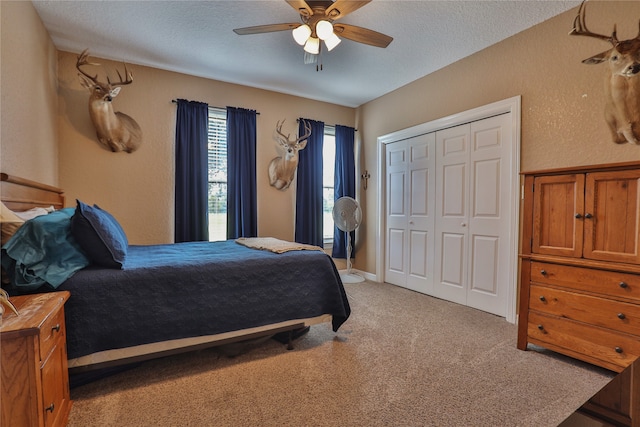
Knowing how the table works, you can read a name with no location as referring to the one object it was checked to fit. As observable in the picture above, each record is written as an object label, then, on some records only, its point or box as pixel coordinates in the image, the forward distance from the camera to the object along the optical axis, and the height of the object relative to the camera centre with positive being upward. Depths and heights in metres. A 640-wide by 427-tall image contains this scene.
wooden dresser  1.82 -0.39
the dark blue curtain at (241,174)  3.88 +0.39
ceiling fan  2.04 +1.34
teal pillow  1.48 -0.28
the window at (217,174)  3.88 +0.39
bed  1.64 -0.61
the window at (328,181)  4.77 +0.38
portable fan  4.36 -0.14
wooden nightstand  1.09 -0.64
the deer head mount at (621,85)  2.02 +0.88
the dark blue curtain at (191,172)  3.56 +0.38
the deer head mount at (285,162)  4.02 +0.59
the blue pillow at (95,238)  1.73 -0.21
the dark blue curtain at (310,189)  4.36 +0.23
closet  3.00 -0.07
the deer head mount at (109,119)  2.90 +0.90
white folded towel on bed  2.47 -0.37
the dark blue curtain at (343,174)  4.70 +0.48
